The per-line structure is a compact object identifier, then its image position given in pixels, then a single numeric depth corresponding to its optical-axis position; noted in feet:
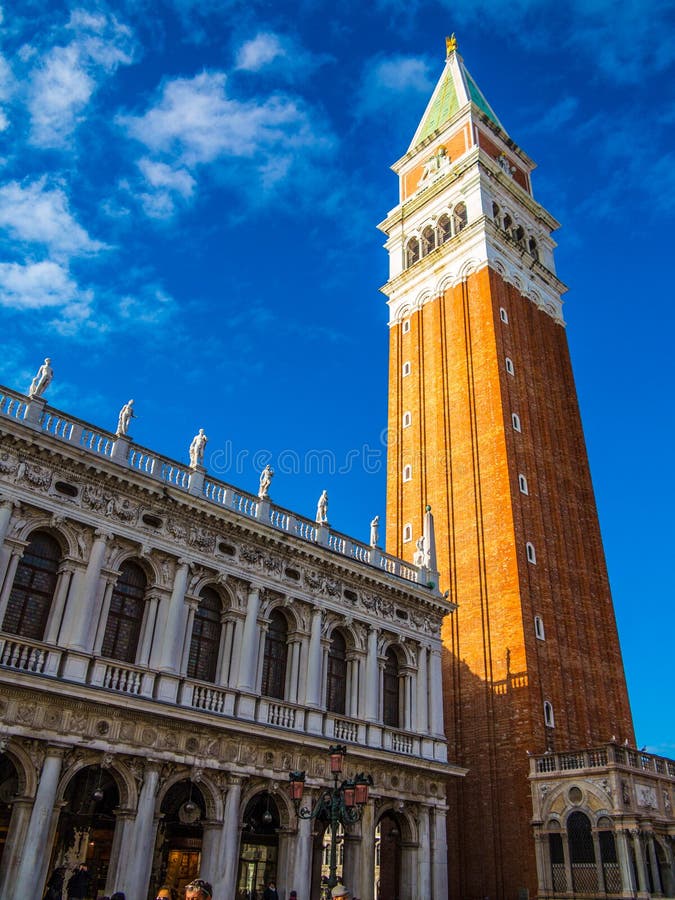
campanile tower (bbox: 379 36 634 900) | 103.04
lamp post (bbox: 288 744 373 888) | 57.11
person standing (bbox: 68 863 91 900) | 55.77
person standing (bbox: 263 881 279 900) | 67.82
